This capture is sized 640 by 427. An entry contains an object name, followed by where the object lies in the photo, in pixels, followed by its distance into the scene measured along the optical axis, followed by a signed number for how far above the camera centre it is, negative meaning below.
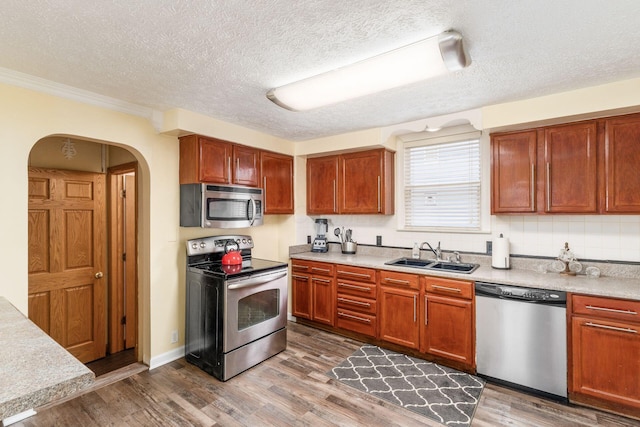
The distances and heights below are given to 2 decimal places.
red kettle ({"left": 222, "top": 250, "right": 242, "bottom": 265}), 3.15 -0.45
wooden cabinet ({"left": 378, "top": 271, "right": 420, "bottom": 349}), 3.10 -0.97
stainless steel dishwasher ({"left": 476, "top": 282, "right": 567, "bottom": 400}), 2.38 -1.00
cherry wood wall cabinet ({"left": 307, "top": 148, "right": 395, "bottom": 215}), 3.72 +0.37
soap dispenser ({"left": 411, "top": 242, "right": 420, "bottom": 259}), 3.63 -0.46
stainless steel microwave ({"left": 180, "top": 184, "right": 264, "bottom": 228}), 3.01 +0.08
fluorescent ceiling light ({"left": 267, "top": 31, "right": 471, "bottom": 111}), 1.72 +0.88
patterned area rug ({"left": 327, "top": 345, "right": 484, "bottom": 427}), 2.31 -1.44
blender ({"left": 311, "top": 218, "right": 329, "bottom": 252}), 4.28 -0.33
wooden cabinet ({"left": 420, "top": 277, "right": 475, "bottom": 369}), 2.78 -1.00
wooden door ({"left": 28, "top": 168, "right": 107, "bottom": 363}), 2.91 -0.43
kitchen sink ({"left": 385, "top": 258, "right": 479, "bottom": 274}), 3.07 -0.55
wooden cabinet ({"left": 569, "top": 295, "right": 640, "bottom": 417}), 2.15 -1.01
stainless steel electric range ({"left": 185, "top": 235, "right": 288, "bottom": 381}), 2.75 -0.91
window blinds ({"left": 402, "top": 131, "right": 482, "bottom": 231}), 3.41 +0.34
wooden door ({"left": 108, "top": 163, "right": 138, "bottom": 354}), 3.46 -0.52
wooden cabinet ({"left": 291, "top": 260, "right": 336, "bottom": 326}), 3.71 -0.96
